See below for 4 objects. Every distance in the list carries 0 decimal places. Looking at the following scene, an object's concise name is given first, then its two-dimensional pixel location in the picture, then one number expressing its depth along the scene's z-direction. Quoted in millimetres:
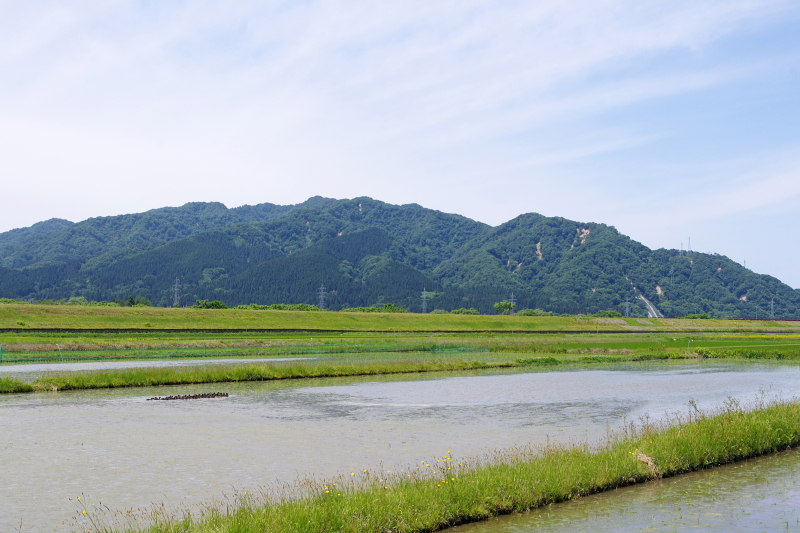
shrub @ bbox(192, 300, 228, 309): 157875
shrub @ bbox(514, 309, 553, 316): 183925
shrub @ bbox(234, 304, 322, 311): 171825
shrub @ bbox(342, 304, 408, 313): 177500
